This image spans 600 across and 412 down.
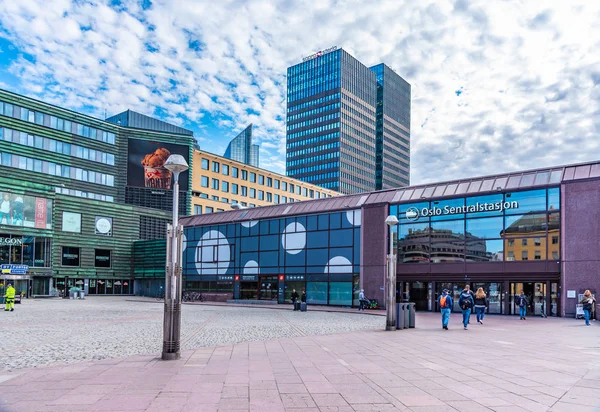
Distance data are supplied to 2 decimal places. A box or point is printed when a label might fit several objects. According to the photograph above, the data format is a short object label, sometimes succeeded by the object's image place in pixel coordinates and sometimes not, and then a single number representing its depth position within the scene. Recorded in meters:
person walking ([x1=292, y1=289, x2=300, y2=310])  35.10
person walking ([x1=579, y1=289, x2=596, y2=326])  23.86
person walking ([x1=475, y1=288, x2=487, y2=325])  24.86
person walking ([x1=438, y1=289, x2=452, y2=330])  21.09
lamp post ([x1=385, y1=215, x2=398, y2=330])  20.88
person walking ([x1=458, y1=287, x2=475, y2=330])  21.44
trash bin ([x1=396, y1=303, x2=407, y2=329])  21.26
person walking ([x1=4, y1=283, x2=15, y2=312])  31.56
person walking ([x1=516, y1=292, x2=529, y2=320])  27.95
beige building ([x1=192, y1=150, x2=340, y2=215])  80.12
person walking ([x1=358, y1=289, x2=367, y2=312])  35.16
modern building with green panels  57.19
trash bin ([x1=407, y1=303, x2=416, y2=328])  21.92
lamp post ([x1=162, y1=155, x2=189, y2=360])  12.34
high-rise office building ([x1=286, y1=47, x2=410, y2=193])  165.12
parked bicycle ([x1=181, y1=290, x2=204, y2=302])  49.00
